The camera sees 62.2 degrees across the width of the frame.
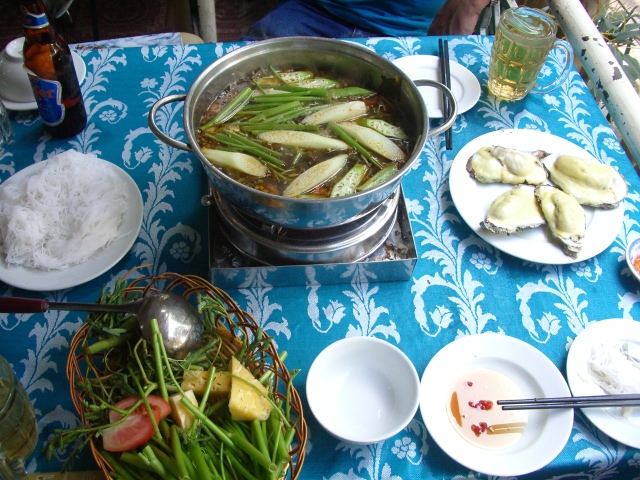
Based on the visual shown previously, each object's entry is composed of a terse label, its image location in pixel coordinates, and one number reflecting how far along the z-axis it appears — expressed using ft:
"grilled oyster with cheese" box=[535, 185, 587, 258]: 4.99
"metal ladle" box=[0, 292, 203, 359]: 3.84
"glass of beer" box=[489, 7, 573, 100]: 5.96
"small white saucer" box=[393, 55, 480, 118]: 6.31
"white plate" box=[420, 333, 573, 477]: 3.88
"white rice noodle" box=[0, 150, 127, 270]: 4.62
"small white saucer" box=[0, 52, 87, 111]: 5.86
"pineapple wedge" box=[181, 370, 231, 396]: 3.73
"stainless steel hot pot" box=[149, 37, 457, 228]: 3.94
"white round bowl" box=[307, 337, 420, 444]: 3.95
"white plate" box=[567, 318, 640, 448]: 4.08
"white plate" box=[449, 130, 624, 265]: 5.02
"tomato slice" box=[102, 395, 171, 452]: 3.46
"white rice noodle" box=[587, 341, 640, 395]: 4.29
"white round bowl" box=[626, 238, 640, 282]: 4.98
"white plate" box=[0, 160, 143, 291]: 4.55
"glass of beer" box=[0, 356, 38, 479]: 3.52
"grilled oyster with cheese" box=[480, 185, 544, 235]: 5.08
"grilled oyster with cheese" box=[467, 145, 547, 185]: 5.49
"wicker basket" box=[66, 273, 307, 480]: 3.63
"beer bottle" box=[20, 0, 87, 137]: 4.88
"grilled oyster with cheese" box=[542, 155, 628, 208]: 5.32
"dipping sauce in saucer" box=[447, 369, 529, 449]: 4.04
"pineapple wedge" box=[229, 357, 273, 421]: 3.56
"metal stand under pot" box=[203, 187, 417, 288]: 4.62
